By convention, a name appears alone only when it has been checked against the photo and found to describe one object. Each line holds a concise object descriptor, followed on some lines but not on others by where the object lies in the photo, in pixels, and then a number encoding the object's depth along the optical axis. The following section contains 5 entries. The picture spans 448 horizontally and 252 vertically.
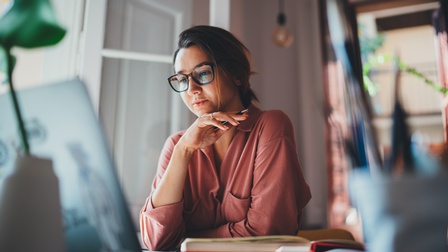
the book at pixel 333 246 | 0.47
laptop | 0.36
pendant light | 2.49
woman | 0.85
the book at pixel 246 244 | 0.48
